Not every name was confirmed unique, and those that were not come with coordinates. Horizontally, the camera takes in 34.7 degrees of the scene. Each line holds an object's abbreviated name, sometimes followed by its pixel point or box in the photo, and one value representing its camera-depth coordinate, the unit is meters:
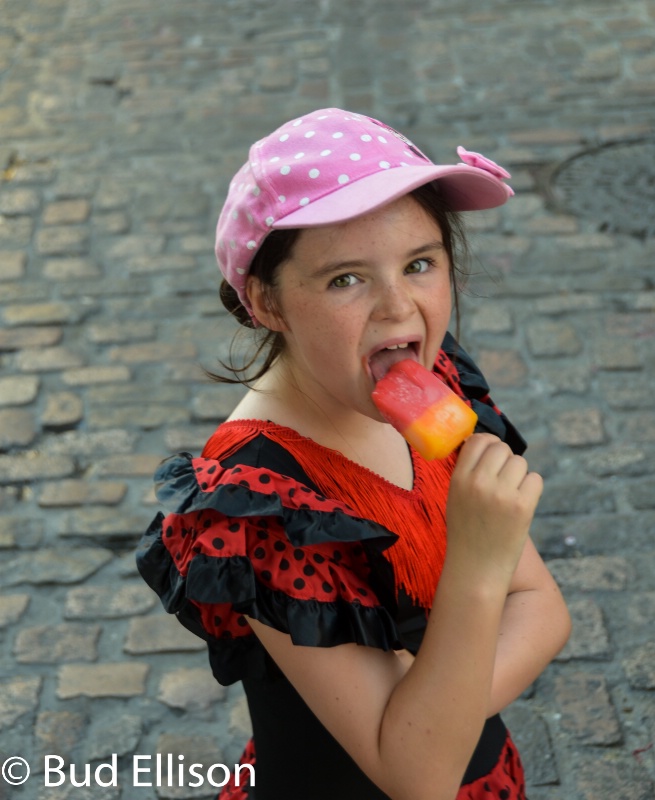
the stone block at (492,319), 4.94
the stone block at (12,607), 3.70
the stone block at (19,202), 6.04
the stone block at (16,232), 5.77
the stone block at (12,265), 5.54
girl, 1.76
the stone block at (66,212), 5.93
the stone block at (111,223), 5.83
